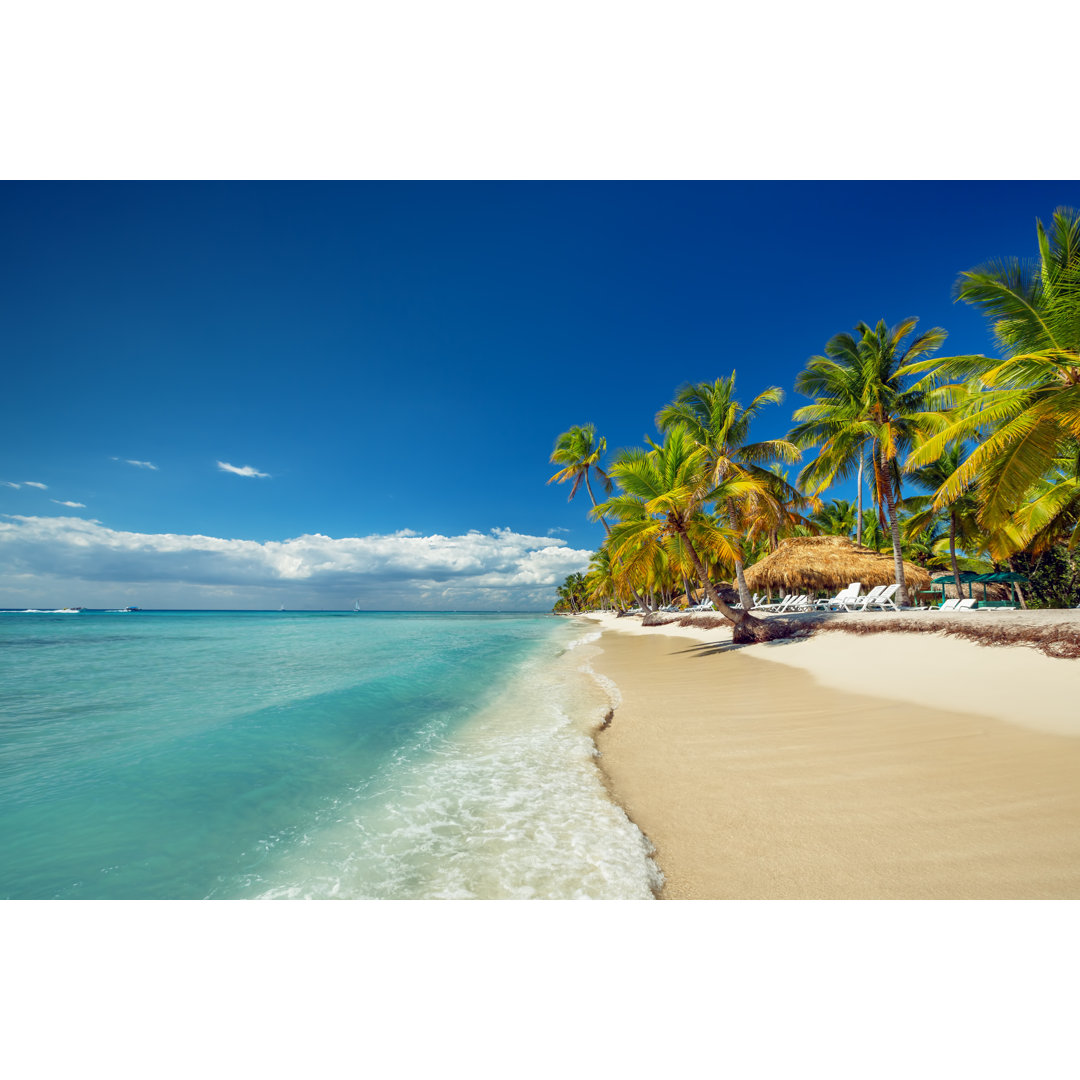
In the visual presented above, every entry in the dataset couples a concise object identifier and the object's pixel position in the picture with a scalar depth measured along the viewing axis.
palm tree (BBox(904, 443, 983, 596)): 18.97
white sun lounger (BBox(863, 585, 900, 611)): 16.17
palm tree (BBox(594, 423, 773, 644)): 13.35
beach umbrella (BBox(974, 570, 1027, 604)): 19.10
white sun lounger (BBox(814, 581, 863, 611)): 17.50
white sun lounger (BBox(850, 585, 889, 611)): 16.55
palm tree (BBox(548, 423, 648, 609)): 31.31
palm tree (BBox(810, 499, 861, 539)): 33.34
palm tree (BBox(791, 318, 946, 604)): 14.84
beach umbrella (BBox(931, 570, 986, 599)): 21.41
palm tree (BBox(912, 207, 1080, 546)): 7.18
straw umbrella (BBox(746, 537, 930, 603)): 20.47
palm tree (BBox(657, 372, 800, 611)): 17.77
